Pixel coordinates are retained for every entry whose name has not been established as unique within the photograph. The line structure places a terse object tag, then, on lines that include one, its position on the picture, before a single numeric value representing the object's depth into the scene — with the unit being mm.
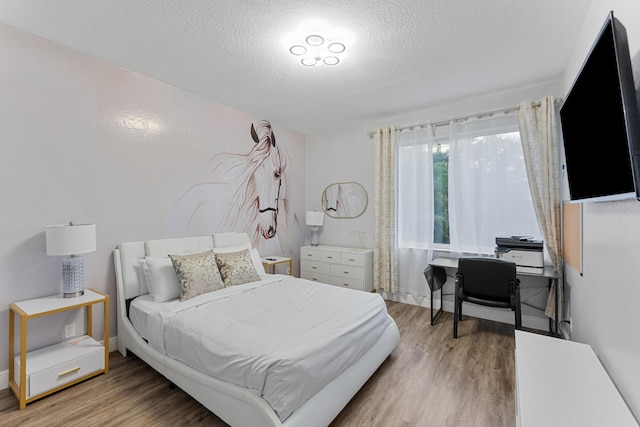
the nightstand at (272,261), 3818
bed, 1523
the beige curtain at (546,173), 2842
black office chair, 2641
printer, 2822
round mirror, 4410
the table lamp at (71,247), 2100
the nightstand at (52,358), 1907
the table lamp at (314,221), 4562
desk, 2715
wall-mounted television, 1026
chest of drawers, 3982
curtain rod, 2980
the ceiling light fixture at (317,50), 2256
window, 3180
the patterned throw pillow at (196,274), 2504
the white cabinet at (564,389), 1078
